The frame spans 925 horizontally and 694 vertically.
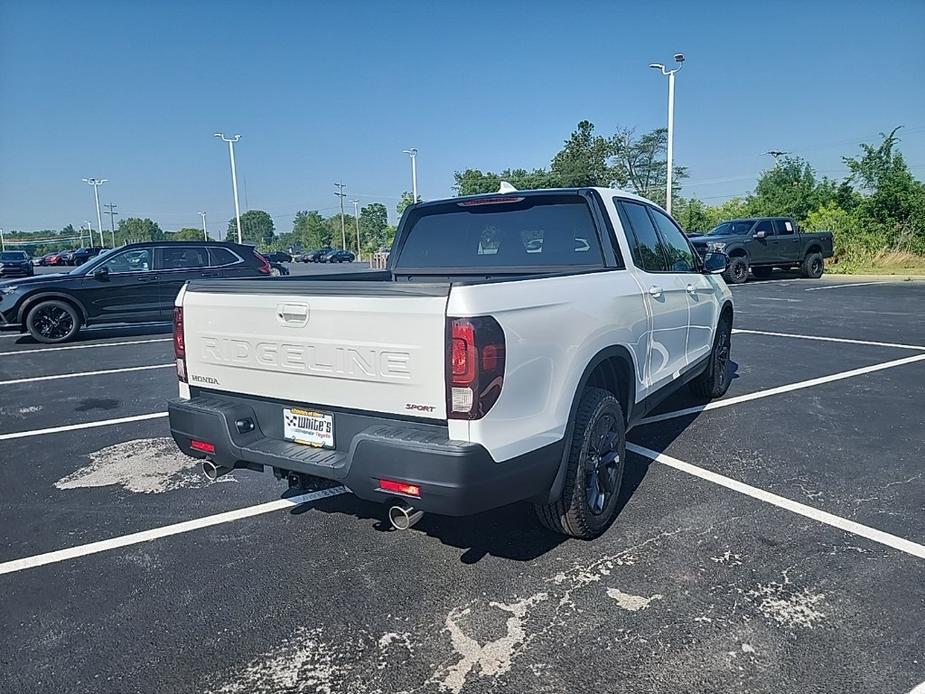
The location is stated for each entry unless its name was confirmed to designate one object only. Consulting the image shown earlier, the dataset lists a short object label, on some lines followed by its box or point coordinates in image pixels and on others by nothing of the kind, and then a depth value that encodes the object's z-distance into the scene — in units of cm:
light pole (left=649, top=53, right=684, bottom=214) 2581
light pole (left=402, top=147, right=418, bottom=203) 4434
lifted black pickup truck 1992
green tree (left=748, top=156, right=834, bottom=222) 3391
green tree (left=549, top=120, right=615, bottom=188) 6156
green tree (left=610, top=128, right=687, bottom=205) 6138
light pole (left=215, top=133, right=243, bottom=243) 4462
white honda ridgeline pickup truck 260
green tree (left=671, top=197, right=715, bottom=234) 4361
